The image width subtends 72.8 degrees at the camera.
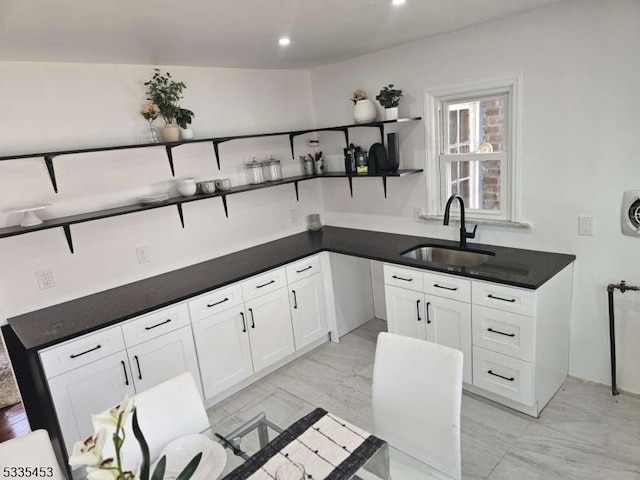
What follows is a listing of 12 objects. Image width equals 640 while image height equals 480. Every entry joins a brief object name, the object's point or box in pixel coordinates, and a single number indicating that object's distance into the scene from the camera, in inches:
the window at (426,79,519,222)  113.8
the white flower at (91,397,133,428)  39.3
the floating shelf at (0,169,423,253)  96.6
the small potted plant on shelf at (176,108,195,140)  119.6
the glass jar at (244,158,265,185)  141.3
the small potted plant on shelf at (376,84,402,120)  128.8
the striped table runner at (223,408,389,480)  55.4
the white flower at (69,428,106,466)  37.0
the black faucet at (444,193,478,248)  116.6
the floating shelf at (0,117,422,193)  97.7
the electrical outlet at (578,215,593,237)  103.7
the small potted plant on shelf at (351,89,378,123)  135.3
